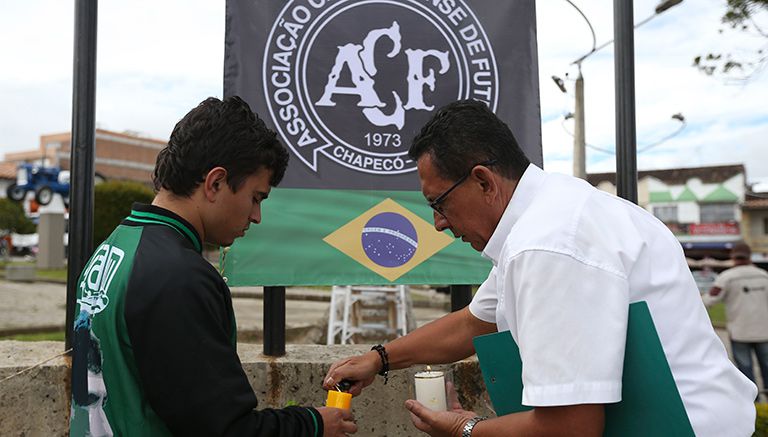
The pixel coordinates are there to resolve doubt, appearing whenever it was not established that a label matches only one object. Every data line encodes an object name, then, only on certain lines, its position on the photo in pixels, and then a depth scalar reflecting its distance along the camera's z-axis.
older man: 1.36
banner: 2.96
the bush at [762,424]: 3.75
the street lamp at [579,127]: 10.77
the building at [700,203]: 37.62
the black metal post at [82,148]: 2.63
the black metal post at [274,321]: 2.87
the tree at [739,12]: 5.53
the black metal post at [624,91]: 3.11
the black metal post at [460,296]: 3.26
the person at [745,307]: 6.58
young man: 1.41
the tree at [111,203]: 27.79
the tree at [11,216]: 37.94
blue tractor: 35.93
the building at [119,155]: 64.88
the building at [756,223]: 39.59
